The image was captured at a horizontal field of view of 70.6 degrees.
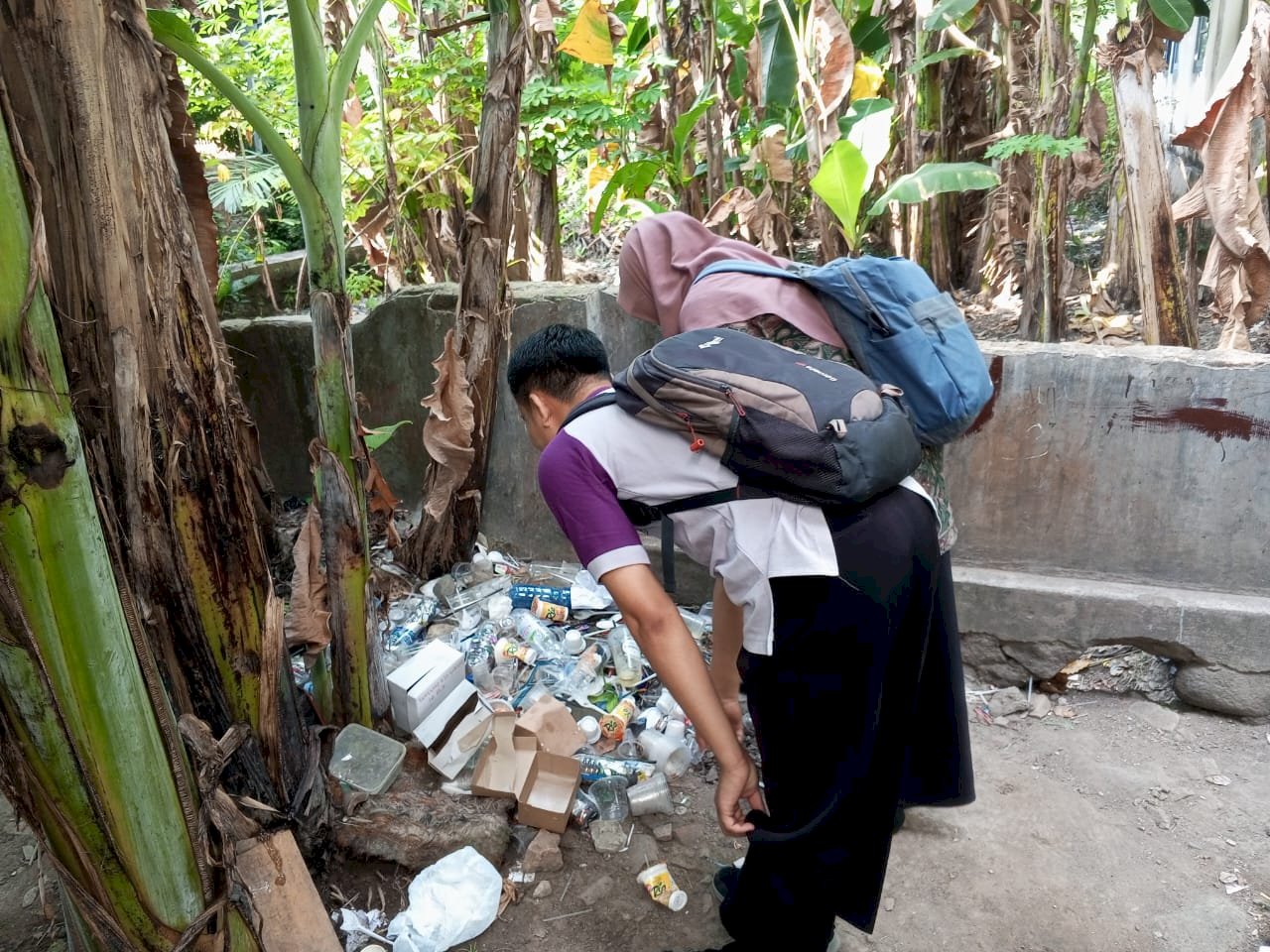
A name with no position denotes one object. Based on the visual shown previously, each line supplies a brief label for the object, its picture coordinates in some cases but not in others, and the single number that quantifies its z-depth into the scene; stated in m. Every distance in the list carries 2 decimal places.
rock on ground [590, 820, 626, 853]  2.29
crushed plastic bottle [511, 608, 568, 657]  2.97
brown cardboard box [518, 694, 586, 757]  2.43
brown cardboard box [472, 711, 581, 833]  2.29
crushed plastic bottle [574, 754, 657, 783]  2.45
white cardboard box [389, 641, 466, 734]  2.48
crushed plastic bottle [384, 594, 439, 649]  3.05
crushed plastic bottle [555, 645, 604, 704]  2.82
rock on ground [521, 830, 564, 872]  2.22
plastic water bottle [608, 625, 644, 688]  2.84
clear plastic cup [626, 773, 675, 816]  2.38
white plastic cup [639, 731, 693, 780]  2.53
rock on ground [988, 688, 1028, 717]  2.82
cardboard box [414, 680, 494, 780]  2.44
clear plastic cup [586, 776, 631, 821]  2.36
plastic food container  2.29
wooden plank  1.71
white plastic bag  2.00
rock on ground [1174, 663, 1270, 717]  2.69
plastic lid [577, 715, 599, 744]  2.63
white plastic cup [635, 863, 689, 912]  2.12
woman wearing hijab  1.77
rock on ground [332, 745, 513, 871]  2.15
